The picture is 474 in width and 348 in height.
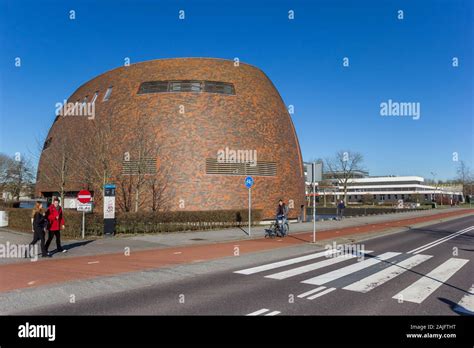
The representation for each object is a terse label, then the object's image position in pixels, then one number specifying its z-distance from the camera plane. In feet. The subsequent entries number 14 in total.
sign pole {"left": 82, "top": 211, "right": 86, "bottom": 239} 51.89
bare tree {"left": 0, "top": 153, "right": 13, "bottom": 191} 205.98
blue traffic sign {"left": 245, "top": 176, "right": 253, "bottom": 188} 58.31
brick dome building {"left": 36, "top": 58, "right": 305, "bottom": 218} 87.97
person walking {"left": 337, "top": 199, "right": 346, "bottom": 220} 99.63
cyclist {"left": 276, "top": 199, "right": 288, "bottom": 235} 55.16
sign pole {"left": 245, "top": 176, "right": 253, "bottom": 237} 58.31
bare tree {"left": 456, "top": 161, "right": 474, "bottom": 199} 285.02
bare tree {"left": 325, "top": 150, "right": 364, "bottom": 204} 273.13
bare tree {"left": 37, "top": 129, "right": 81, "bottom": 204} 89.01
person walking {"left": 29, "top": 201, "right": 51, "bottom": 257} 35.74
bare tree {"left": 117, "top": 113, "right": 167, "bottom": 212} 87.10
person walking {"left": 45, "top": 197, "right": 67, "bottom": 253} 37.32
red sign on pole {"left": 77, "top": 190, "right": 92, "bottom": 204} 48.45
